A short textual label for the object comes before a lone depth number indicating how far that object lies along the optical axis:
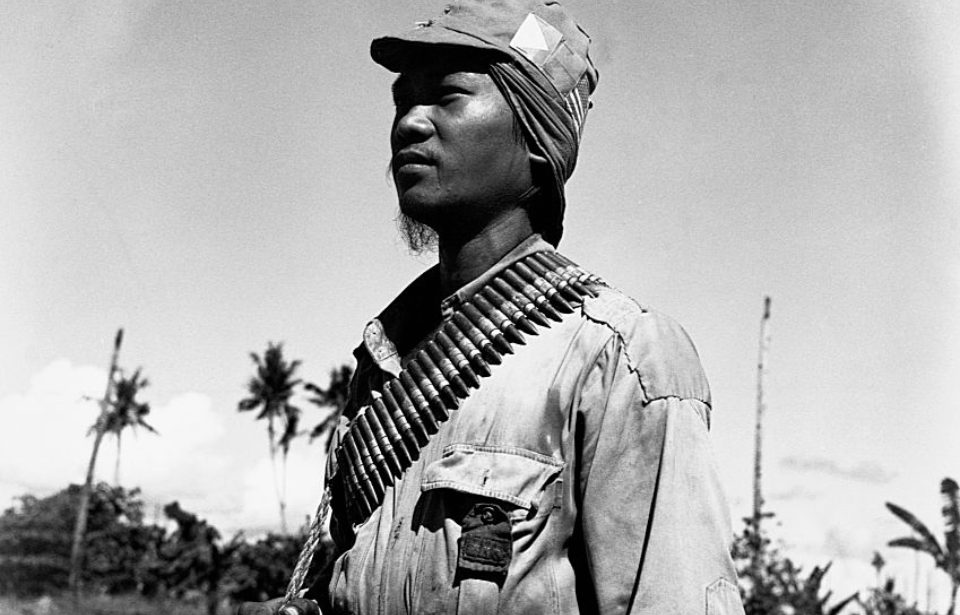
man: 2.62
